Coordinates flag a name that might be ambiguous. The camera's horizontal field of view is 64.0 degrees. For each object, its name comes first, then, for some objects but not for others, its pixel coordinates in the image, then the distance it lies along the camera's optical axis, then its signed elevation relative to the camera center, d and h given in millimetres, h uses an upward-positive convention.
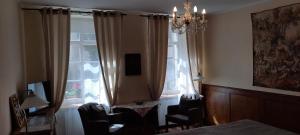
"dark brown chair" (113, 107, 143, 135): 4648 -994
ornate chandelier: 2868 +539
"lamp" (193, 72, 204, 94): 5453 -292
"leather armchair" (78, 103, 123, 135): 3883 -907
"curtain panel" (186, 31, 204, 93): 5574 +288
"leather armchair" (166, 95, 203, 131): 4652 -946
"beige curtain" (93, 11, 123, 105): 4691 +430
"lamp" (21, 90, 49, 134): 2656 -384
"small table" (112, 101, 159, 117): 4516 -777
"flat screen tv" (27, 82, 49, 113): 3708 -331
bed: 2826 -800
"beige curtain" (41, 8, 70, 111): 4324 +362
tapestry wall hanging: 3742 +274
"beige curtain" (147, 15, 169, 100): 5148 +279
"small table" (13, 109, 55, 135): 2736 -719
